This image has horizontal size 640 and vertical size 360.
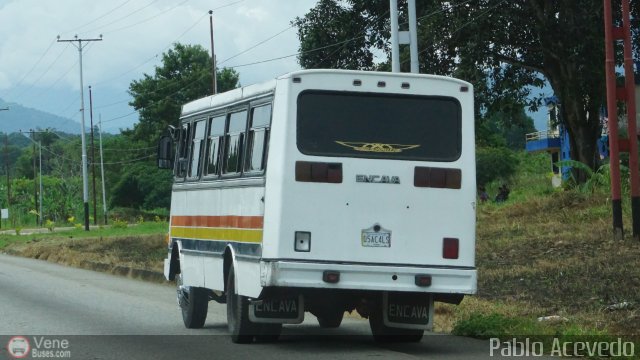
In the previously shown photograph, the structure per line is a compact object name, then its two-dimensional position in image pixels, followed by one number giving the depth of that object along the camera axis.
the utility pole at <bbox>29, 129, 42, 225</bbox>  102.31
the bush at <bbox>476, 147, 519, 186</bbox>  78.31
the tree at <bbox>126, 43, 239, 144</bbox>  98.50
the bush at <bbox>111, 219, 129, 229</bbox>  66.19
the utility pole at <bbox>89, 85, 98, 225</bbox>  83.00
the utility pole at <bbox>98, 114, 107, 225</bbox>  91.57
